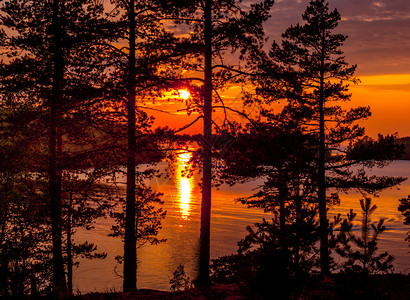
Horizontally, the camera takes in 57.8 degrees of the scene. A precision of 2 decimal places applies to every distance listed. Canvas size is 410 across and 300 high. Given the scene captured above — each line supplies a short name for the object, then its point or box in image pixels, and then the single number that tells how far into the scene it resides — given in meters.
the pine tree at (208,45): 13.42
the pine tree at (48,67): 14.03
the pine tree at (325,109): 19.70
